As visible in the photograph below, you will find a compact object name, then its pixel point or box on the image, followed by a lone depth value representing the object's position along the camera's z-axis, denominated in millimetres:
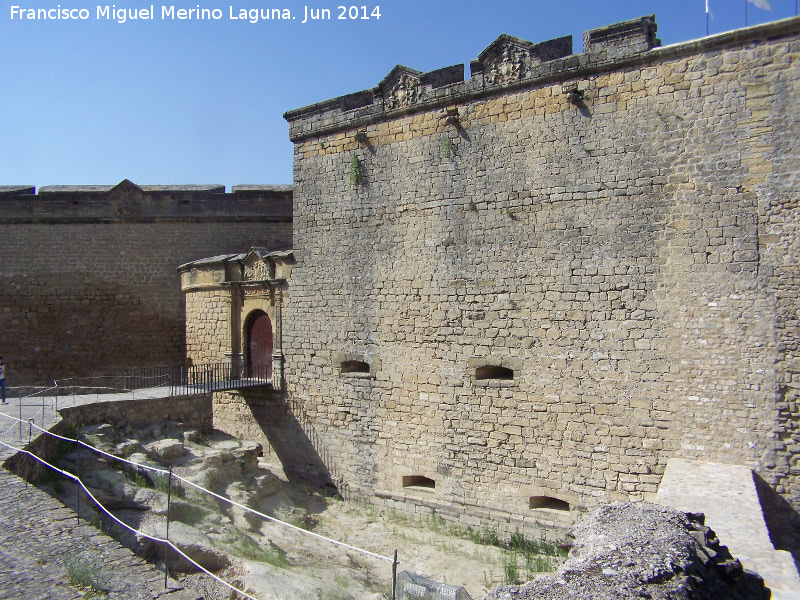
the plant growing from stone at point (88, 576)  4602
